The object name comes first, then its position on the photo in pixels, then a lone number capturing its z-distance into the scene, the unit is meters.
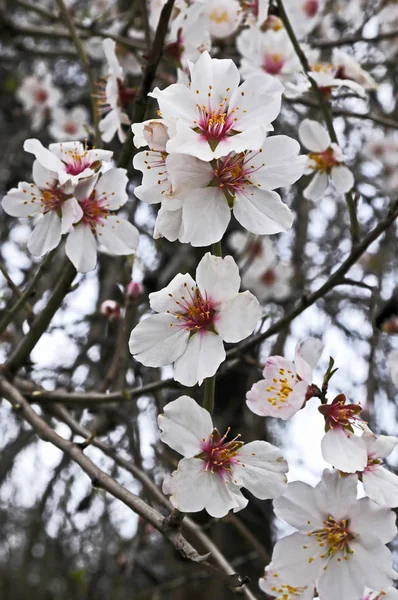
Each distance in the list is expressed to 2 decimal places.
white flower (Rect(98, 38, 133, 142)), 0.81
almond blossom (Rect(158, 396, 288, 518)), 0.70
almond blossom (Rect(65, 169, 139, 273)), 0.77
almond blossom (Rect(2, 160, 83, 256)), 0.76
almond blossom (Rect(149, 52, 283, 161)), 0.69
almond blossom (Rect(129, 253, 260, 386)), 0.70
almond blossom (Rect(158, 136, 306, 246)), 0.70
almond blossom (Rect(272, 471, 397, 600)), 0.72
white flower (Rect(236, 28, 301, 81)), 0.88
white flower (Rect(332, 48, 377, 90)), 0.85
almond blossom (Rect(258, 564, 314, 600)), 0.73
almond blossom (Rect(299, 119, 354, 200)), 0.82
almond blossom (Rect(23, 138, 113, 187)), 0.75
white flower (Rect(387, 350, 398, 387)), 0.88
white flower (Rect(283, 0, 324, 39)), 0.92
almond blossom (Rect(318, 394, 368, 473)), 0.71
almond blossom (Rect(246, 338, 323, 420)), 0.72
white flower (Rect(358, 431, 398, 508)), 0.71
